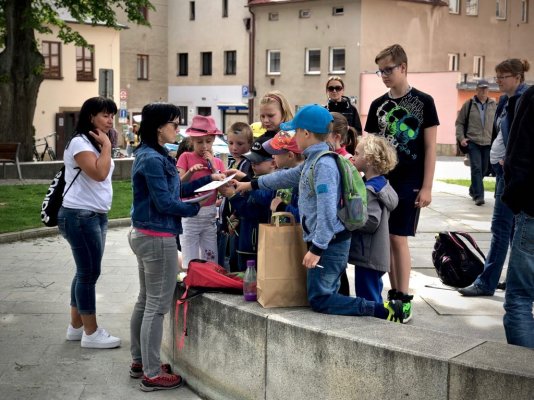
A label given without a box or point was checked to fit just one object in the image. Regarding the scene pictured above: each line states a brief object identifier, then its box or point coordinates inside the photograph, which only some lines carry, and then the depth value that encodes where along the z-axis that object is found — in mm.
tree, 27156
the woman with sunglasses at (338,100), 9977
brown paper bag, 5426
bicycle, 37312
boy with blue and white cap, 5328
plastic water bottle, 5750
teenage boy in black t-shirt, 6781
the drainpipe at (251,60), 57688
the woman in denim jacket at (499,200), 7488
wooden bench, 21750
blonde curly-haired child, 6258
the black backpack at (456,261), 8152
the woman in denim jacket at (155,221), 5809
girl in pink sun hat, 6879
